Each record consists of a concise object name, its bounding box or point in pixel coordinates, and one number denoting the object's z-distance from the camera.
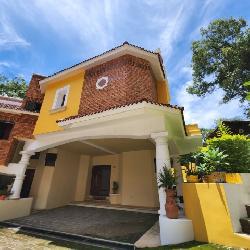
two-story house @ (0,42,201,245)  8.06
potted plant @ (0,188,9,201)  10.56
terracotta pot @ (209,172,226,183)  6.07
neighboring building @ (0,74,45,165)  11.68
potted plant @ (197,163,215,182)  6.39
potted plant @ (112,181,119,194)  13.94
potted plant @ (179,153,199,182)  6.64
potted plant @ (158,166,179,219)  6.17
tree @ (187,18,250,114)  20.59
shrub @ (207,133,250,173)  6.94
